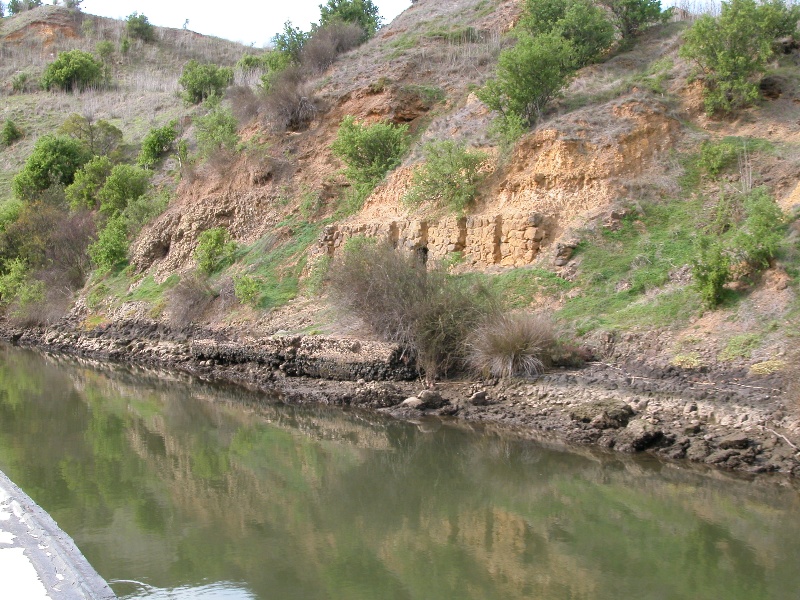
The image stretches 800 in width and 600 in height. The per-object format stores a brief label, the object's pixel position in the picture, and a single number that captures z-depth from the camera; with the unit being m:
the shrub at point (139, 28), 68.50
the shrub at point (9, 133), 54.41
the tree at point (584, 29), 25.81
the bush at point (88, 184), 40.16
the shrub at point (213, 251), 28.80
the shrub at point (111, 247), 33.44
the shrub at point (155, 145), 42.75
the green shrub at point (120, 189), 37.16
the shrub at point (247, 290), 24.83
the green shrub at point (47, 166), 43.38
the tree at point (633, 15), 27.56
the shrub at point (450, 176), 22.86
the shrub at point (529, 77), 22.83
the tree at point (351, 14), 42.53
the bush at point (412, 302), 17.80
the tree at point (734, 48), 21.30
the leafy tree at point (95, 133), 47.62
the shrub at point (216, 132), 33.44
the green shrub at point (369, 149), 27.50
